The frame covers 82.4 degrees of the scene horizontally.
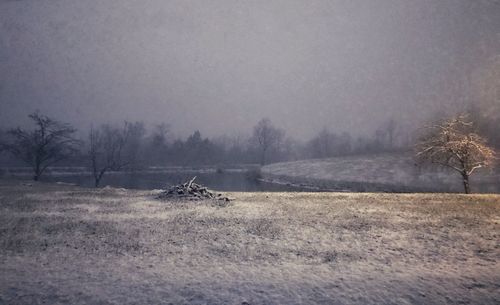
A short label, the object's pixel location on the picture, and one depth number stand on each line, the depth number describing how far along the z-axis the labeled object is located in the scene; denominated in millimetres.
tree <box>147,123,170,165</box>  118312
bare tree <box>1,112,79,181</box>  40844
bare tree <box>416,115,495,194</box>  26688
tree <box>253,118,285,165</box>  119188
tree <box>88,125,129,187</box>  47312
